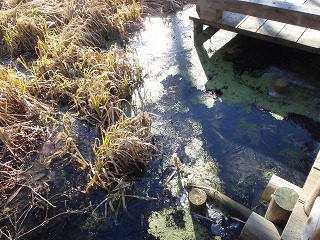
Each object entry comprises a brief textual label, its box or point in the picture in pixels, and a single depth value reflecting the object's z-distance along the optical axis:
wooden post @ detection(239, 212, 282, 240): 1.87
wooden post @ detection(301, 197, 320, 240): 1.25
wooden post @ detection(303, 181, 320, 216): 1.57
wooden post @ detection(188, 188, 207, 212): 2.30
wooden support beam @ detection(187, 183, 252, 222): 2.30
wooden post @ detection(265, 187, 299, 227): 1.80
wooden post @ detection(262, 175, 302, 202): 2.00
